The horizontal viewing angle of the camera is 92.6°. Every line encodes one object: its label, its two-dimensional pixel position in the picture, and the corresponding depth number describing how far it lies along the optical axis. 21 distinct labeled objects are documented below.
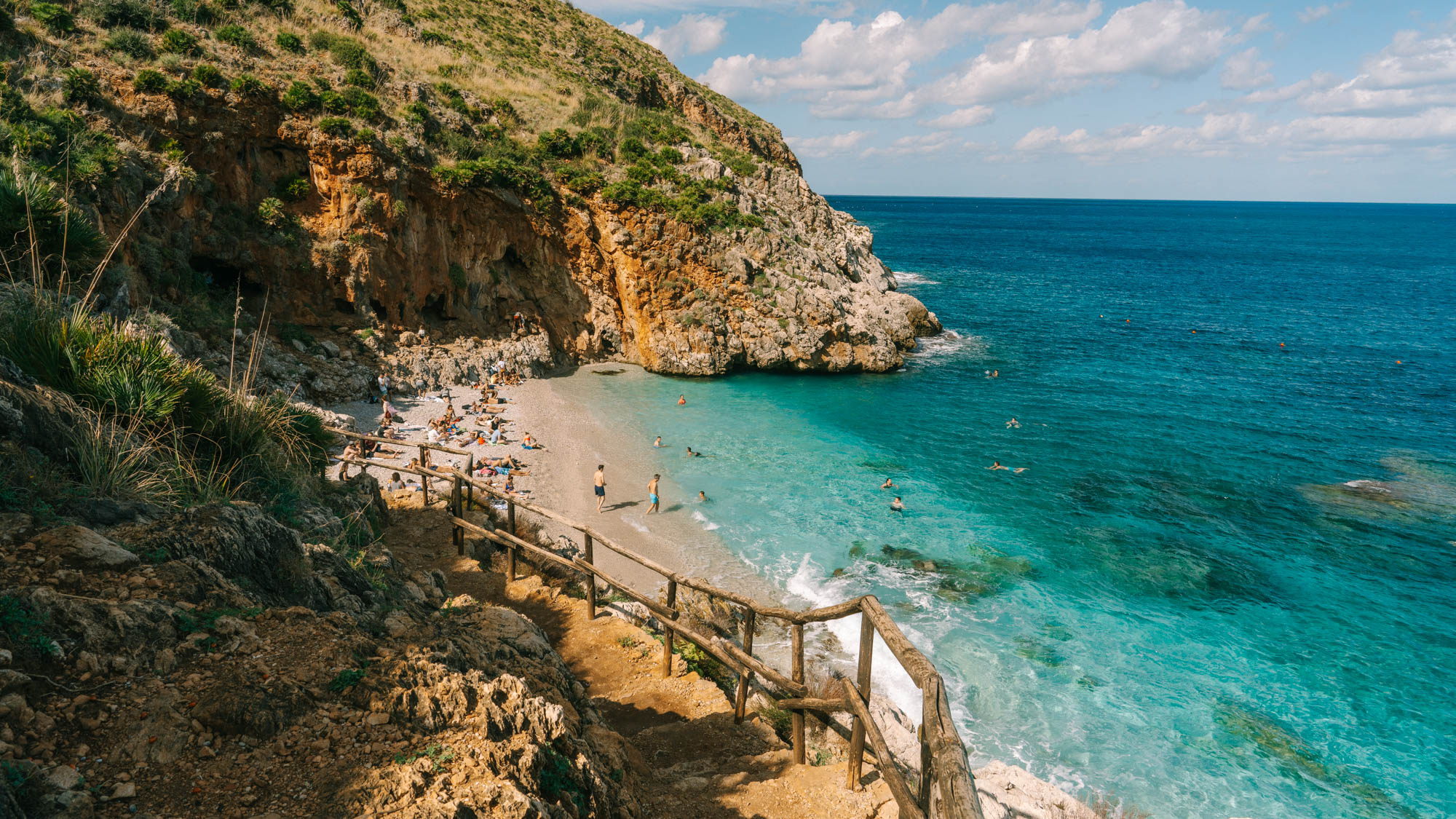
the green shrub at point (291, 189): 26.58
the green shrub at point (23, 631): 3.04
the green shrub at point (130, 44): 23.02
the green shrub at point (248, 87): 24.28
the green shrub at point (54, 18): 22.33
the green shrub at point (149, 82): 22.19
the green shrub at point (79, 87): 20.75
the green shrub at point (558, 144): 33.56
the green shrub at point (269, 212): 25.92
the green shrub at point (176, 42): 24.03
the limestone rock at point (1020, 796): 7.54
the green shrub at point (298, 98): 25.48
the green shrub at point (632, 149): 35.59
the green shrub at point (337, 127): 26.02
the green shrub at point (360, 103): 27.28
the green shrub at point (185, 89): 22.72
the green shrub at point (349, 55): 29.59
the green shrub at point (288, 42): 28.39
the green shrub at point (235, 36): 26.08
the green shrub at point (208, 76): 23.55
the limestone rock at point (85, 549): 3.71
